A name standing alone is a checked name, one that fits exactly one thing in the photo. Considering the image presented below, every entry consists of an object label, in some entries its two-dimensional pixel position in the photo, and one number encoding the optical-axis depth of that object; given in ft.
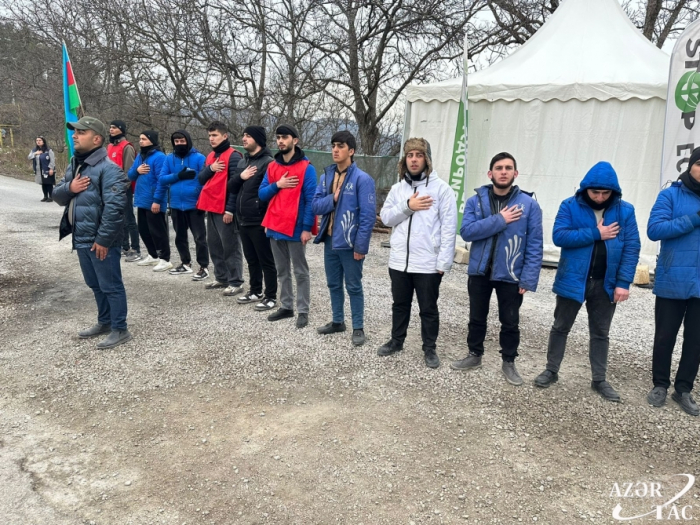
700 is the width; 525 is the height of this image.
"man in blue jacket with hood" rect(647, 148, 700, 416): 10.68
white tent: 22.81
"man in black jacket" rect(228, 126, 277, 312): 16.44
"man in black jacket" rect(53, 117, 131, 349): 13.12
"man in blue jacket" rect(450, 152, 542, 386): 11.64
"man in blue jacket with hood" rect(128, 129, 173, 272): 20.80
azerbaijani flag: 21.51
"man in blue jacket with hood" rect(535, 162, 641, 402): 10.98
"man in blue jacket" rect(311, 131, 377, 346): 13.62
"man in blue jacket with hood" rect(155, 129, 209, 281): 19.54
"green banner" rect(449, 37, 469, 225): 23.72
